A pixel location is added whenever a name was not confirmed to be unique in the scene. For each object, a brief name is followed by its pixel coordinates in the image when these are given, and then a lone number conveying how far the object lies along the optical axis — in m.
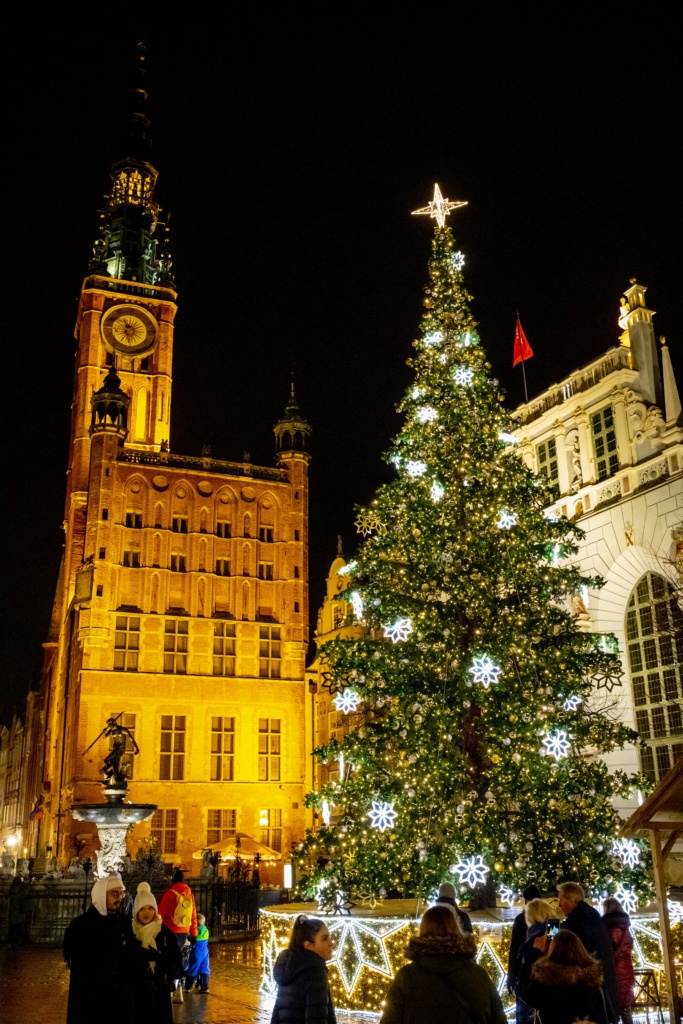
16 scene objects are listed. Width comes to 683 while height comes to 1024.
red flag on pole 26.14
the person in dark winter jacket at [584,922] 6.96
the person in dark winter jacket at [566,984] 4.83
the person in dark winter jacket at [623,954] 7.73
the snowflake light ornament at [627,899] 10.98
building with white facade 21.77
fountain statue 20.45
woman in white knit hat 5.43
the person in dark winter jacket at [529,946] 6.66
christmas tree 11.41
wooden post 8.06
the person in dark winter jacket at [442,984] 3.77
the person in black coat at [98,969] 5.08
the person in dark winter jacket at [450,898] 8.02
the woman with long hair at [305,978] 4.89
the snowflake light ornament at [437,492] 13.53
